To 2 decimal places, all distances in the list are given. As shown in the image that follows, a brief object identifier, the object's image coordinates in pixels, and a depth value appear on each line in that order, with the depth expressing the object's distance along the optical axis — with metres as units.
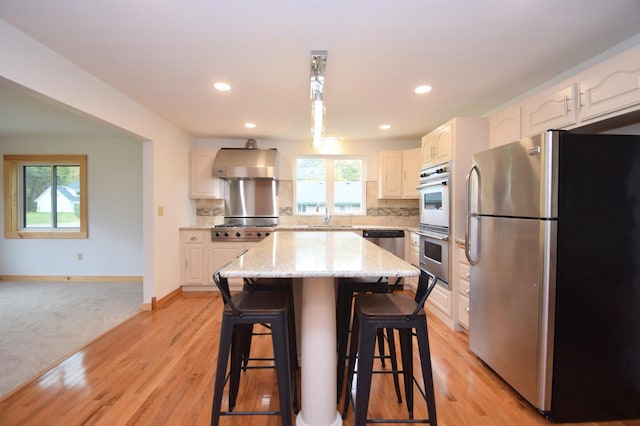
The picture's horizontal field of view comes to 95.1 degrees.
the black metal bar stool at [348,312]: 1.68
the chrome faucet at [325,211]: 4.53
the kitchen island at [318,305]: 1.24
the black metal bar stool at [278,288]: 1.79
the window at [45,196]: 4.46
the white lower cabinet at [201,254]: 3.94
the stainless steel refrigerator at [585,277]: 1.56
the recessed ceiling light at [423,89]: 2.55
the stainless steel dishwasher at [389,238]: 4.01
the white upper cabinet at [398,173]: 4.16
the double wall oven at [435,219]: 2.88
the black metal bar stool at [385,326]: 1.27
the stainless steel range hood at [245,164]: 4.05
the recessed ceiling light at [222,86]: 2.46
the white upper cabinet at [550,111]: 1.89
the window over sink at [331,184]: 4.68
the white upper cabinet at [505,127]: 2.36
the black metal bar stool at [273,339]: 1.29
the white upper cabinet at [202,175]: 4.25
